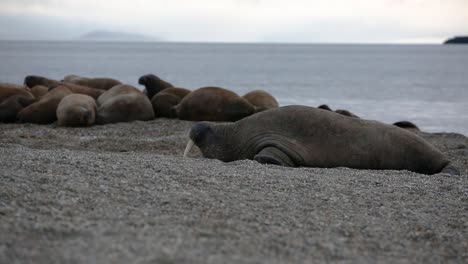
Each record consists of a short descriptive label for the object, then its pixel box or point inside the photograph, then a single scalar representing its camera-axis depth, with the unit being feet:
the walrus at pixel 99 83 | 57.67
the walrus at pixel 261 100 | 47.78
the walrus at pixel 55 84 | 50.49
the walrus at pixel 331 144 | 26.76
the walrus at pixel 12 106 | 44.73
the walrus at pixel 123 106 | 44.55
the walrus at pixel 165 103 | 47.60
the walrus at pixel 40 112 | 43.83
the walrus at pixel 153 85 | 56.08
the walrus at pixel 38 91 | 52.24
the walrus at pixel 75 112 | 42.22
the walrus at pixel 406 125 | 47.67
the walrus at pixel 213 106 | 44.09
